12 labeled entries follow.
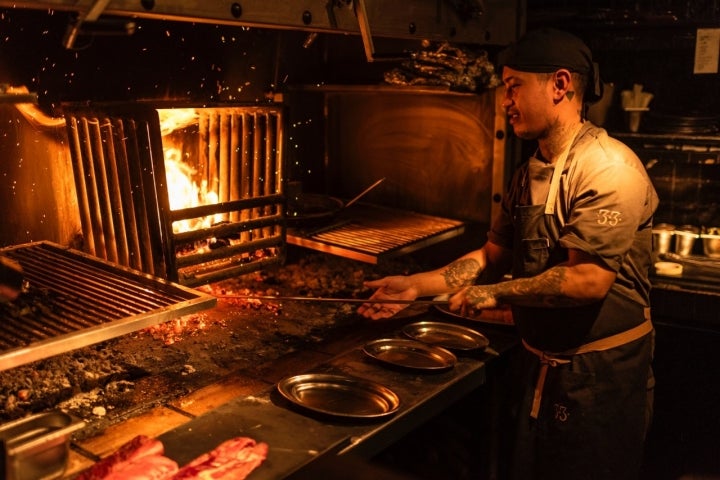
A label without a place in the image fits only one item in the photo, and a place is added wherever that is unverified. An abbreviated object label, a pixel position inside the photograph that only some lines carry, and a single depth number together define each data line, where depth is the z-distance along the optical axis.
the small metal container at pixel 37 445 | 2.11
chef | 3.11
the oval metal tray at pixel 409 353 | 3.38
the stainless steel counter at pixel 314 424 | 2.47
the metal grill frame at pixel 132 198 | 3.18
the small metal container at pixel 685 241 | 5.05
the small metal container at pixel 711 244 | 5.01
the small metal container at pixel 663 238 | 5.16
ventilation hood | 2.32
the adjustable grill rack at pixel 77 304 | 2.28
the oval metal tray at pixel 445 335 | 3.71
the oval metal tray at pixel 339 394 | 2.90
